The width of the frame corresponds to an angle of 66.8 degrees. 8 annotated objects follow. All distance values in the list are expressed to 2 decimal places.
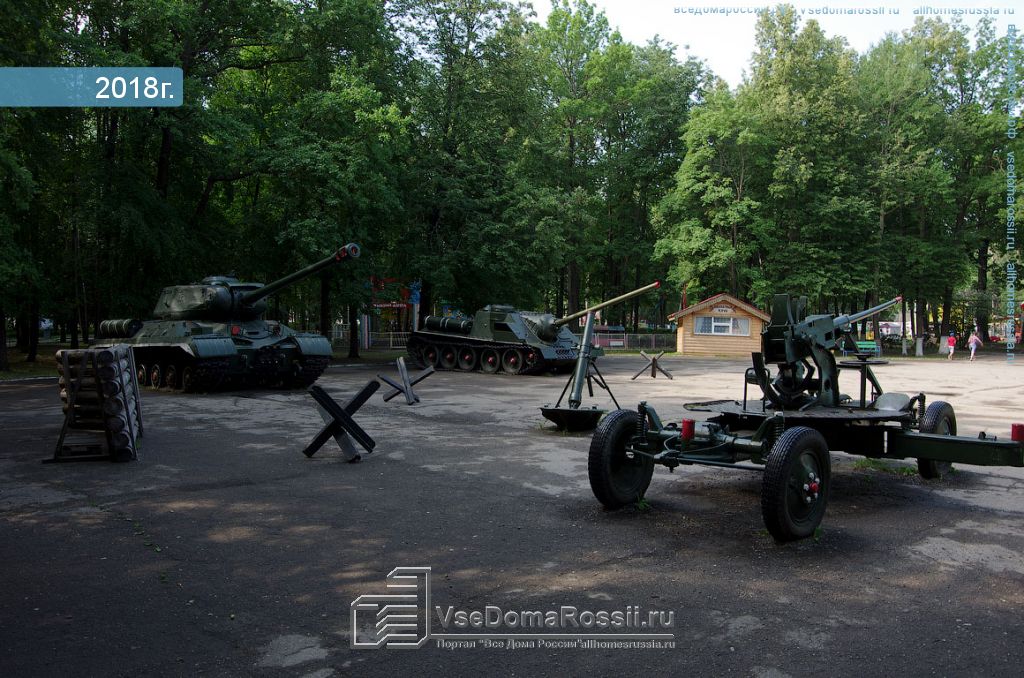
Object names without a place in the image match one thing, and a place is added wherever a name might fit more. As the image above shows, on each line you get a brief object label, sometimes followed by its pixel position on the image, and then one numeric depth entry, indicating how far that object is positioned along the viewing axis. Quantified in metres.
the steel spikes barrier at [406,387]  14.96
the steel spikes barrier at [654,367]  21.49
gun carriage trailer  5.62
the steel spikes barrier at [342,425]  8.92
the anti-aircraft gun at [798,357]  7.30
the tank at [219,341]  16.73
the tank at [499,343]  23.53
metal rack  8.84
